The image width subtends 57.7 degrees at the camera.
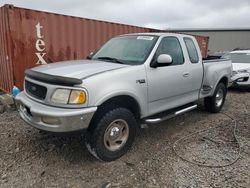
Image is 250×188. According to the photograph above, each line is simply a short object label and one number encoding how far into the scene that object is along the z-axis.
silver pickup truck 2.78
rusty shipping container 5.61
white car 8.62
